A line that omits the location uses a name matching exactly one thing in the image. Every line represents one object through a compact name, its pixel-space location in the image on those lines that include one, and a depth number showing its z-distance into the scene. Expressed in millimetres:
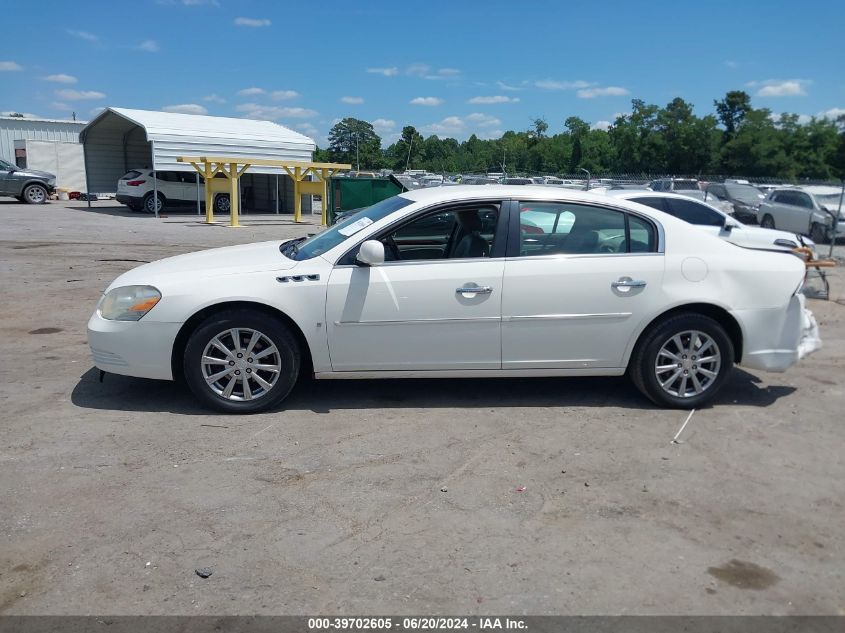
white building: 37875
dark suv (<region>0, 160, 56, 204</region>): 29562
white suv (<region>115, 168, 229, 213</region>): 28234
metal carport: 27562
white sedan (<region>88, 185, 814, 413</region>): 5188
